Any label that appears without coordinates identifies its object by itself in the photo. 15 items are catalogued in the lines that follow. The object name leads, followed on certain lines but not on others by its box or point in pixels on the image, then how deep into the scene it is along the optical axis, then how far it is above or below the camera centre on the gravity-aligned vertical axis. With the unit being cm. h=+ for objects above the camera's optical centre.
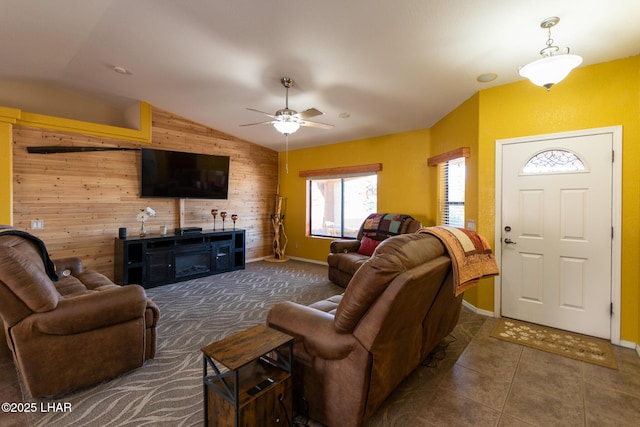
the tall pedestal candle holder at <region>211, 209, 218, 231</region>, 533 -8
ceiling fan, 313 +103
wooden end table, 127 -87
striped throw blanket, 176 -31
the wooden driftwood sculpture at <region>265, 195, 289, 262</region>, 636 -53
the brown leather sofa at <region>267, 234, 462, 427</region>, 139 -67
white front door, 268 -24
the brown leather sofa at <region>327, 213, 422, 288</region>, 411 -53
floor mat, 238 -124
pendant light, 191 +100
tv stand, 415 -76
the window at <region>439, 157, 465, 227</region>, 384 +26
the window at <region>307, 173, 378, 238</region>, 545 +14
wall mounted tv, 453 +62
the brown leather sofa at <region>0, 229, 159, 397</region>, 171 -79
